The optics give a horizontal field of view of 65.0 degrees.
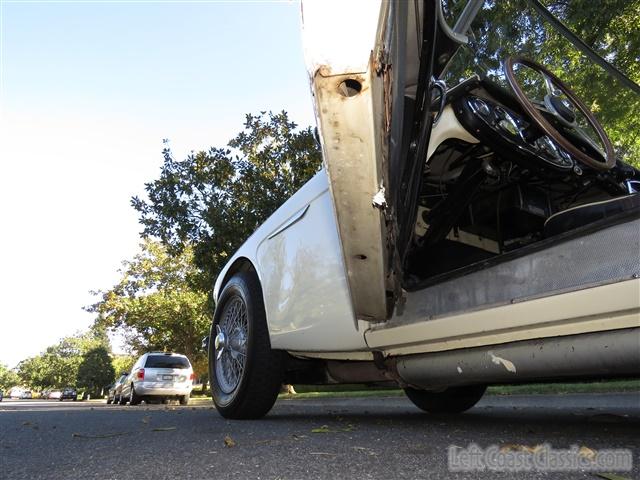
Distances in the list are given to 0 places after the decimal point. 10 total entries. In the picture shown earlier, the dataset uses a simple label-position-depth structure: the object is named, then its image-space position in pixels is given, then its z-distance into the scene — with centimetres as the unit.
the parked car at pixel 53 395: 6710
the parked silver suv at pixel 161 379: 1463
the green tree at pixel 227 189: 1256
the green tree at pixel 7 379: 10012
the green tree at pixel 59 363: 7331
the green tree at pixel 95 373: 4931
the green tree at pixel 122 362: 6136
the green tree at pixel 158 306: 2550
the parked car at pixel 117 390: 1868
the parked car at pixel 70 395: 5028
